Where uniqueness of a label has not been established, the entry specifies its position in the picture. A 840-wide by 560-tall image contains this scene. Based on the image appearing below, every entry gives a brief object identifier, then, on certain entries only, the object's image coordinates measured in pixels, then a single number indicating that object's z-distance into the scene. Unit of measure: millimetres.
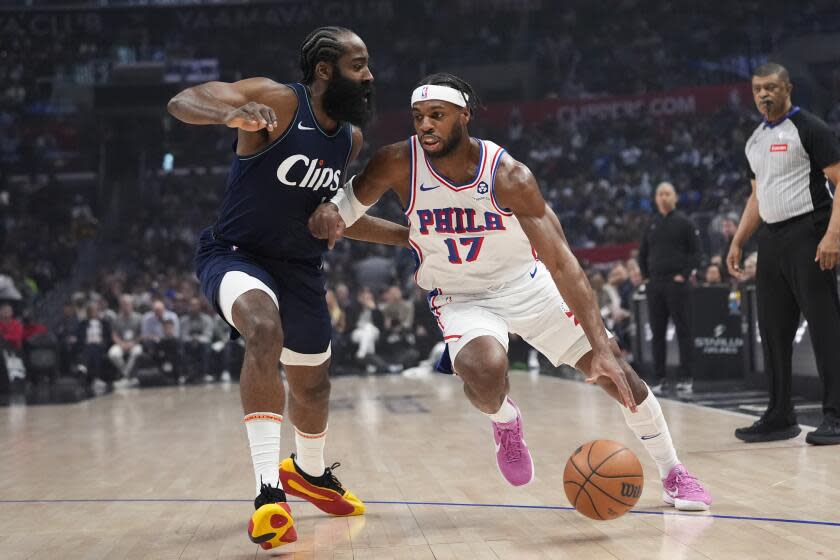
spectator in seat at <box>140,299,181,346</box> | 14906
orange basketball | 3543
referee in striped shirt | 5582
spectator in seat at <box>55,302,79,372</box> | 14562
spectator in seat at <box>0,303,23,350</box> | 13938
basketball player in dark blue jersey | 3701
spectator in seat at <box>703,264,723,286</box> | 10547
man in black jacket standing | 9516
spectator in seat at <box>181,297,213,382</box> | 14906
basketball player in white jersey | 3902
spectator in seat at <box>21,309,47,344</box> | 14468
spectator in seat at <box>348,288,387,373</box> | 15188
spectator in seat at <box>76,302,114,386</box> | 14289
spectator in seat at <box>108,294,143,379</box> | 14609
